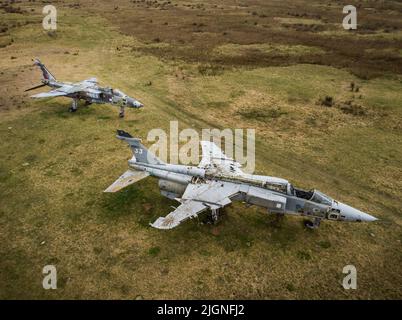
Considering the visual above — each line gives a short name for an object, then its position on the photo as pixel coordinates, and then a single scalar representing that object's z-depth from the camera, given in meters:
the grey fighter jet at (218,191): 18.05
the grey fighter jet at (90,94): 32.03
